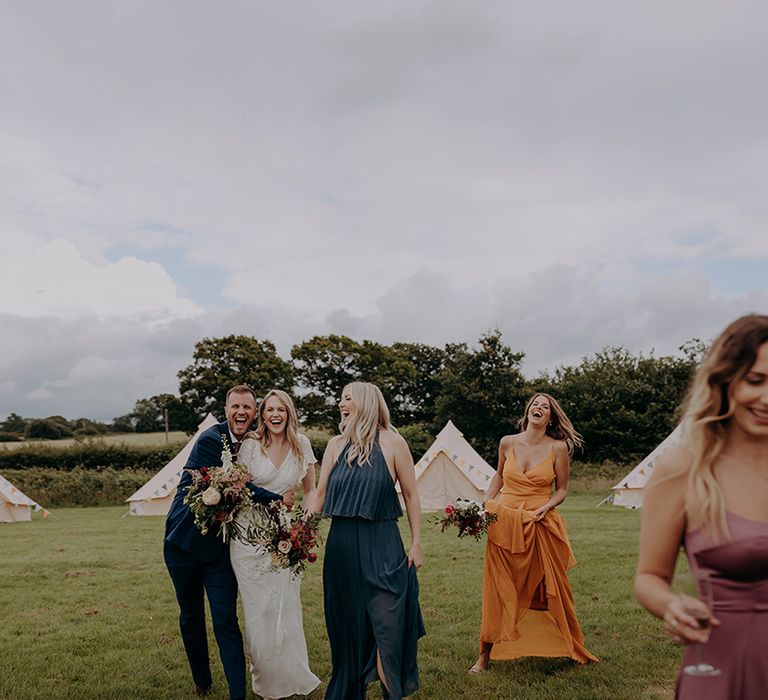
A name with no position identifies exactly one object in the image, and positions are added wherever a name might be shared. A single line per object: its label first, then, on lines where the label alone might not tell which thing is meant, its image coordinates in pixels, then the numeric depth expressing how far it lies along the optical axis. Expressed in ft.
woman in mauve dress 8.00
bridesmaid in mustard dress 22.82
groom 19.43
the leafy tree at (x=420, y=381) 180.75
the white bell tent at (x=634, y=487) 71.31
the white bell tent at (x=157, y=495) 74.90
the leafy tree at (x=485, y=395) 135.33
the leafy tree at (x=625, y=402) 122.72
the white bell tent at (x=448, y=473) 72.59
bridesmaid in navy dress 17.79
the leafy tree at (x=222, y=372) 160.66
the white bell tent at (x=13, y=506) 71.93
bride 19.95
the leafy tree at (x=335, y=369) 166.50
